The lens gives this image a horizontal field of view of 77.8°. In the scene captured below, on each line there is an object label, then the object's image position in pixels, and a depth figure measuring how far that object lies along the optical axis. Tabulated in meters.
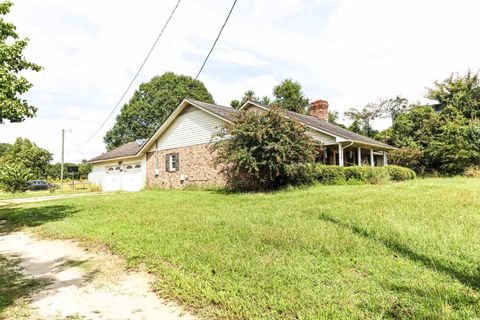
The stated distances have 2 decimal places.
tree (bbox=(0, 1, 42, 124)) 8.04
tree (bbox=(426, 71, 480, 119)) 27.61
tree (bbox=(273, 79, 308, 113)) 41.19
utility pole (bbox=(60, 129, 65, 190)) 30.33
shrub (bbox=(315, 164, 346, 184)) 14.37
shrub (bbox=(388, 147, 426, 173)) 23.02
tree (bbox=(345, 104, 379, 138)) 36.78
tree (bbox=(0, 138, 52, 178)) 43.97
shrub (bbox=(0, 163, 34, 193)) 22.09
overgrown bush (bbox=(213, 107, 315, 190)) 12.73
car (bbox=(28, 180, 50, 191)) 30.17
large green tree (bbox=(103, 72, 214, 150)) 43.84
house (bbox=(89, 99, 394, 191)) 17.41
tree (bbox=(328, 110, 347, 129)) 41.72
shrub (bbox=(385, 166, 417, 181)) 17.06
